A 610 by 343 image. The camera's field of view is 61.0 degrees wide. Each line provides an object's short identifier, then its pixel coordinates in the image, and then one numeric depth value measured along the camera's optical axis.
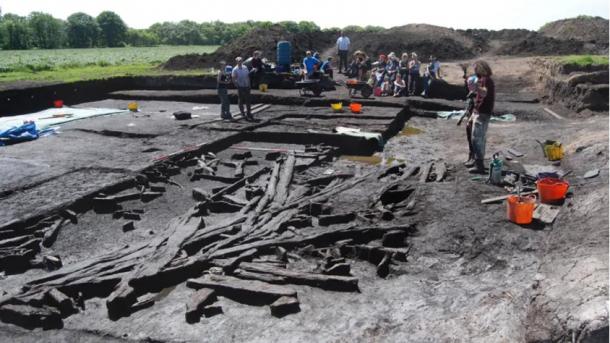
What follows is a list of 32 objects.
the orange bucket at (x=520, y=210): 7.37
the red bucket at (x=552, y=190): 8.13
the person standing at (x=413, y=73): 19.50
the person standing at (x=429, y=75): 19.64
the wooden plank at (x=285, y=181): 8.89
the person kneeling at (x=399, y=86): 19.53
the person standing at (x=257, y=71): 20.66
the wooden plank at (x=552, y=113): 16.38
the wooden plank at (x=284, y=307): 5.45
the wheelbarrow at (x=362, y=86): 19.00
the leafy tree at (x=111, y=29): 106.00
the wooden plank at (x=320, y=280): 5.92
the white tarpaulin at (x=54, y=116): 15.84
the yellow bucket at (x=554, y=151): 11.02
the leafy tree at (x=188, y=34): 114.31
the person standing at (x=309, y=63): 20.92
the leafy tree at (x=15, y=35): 81.67
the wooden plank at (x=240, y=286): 5.69
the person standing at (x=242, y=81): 15.44
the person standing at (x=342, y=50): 24.45
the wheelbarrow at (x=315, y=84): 19.68
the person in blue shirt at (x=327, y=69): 21.45
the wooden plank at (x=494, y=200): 8.20
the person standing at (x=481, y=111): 9.48
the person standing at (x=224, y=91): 15.67
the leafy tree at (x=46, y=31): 89.62
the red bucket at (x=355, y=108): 16.90
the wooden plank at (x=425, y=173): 9.75
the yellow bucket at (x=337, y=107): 17.34
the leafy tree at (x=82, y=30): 98.06
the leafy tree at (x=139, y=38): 112.88
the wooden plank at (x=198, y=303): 5.41
